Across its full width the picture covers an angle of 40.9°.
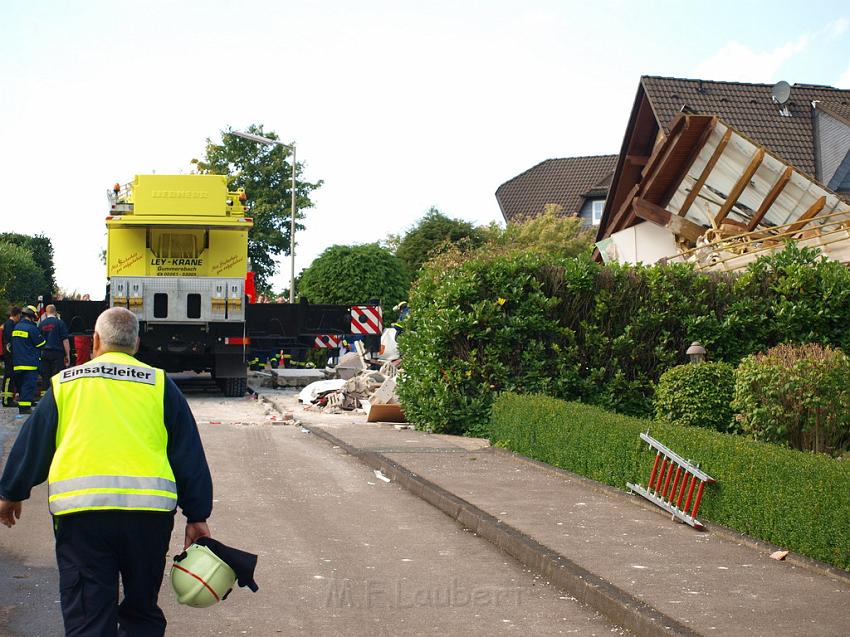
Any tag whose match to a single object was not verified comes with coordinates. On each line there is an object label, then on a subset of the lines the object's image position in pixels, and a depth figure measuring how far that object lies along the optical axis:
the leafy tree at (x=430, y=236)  54.19
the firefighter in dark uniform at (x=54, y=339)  20.14
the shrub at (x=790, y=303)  14.84
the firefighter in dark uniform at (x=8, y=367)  19.06
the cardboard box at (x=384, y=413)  18.12
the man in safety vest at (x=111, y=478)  4.61
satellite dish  30.90
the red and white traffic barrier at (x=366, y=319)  25.17
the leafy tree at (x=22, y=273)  68.31
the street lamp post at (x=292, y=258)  37.66
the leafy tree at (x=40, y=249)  83.94
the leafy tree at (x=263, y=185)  53.03
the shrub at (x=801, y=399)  10.19
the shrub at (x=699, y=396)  12.25
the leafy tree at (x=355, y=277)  35.50
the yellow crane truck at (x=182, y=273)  22.22
